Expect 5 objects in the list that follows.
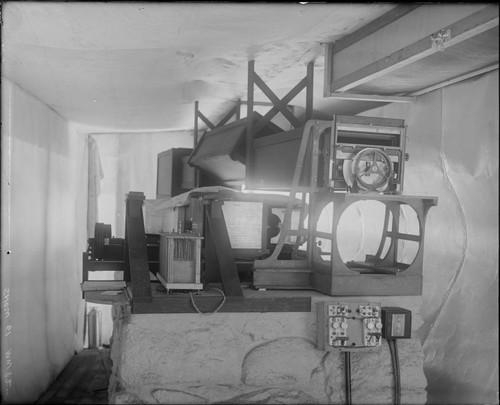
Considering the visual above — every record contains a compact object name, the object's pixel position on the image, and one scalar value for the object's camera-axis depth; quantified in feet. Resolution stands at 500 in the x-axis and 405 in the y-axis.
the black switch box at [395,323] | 7.41
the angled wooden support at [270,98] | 10.54
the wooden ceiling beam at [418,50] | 6.01
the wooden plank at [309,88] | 10.46
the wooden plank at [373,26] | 7.34
